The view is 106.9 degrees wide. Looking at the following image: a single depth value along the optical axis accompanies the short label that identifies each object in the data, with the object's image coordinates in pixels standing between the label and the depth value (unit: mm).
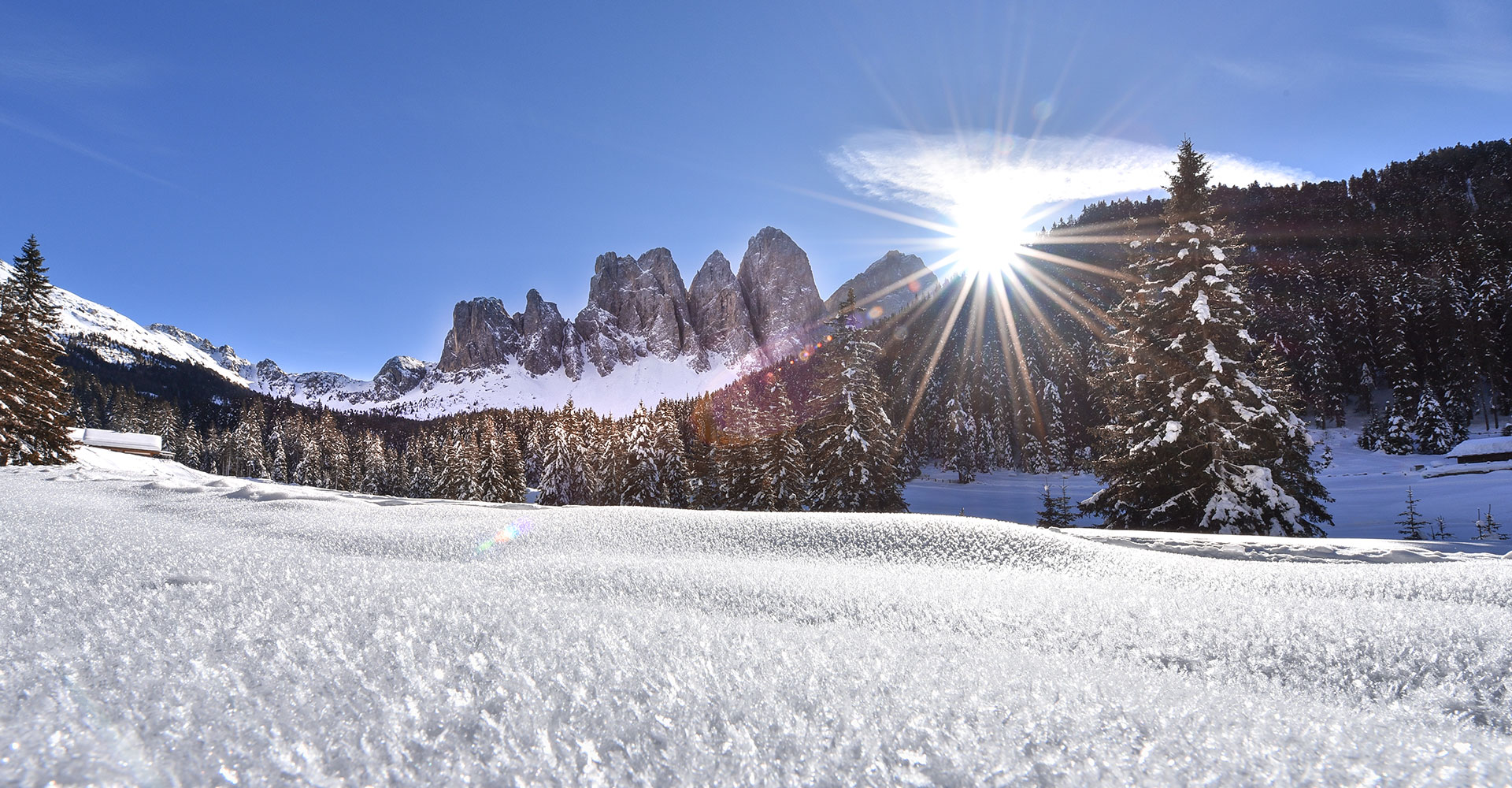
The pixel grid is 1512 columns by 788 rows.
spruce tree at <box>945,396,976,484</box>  55500
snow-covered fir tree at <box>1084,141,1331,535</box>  10164
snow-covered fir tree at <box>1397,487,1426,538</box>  18078
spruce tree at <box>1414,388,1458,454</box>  43281
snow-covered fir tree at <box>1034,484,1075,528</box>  19122
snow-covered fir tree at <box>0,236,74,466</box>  14562
